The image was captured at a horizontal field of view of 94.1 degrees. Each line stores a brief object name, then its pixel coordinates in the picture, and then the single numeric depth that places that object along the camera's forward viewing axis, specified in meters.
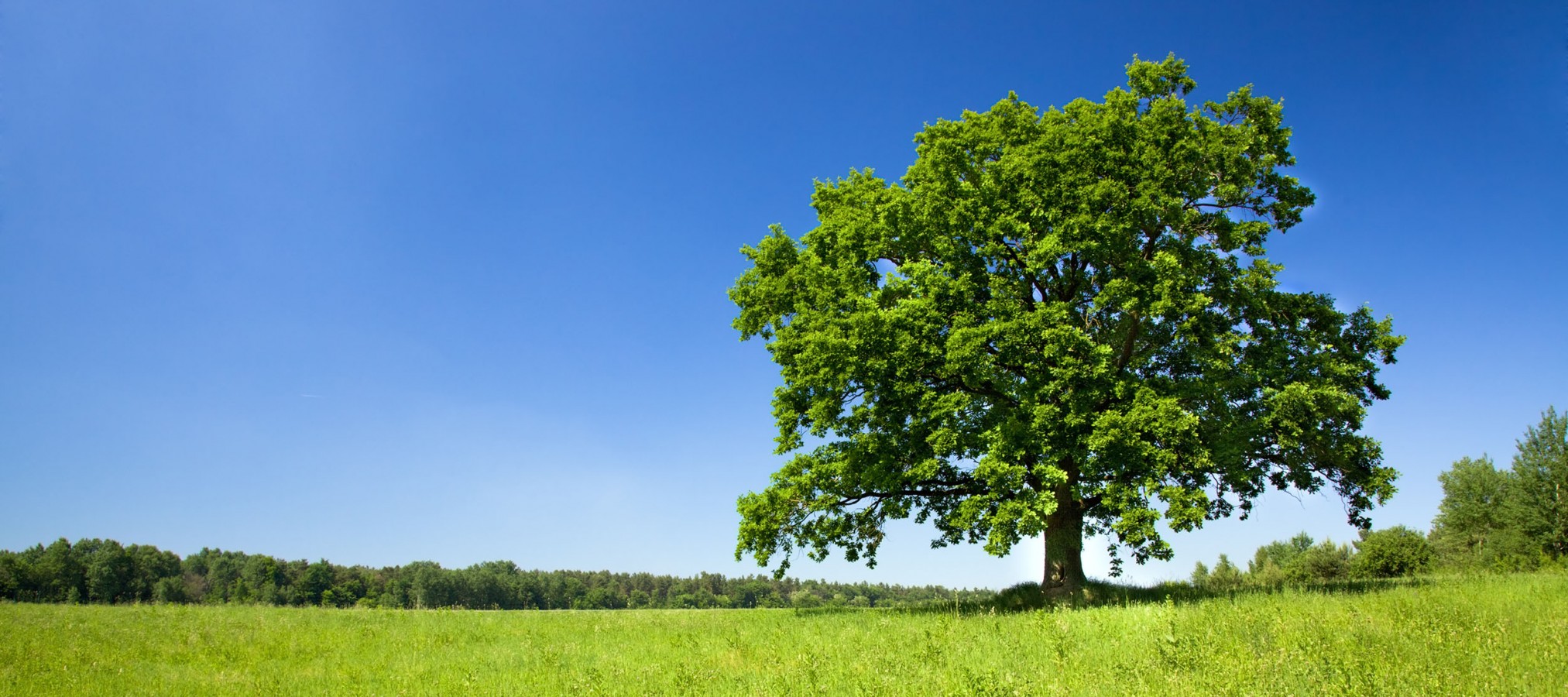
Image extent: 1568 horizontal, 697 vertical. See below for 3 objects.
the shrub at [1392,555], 48.56
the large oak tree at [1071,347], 17.95
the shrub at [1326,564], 60.03
